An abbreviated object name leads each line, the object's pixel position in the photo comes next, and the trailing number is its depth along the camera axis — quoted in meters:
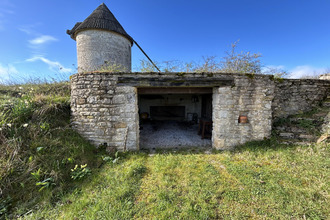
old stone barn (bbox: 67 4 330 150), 3.53
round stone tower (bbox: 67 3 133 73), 7.53
